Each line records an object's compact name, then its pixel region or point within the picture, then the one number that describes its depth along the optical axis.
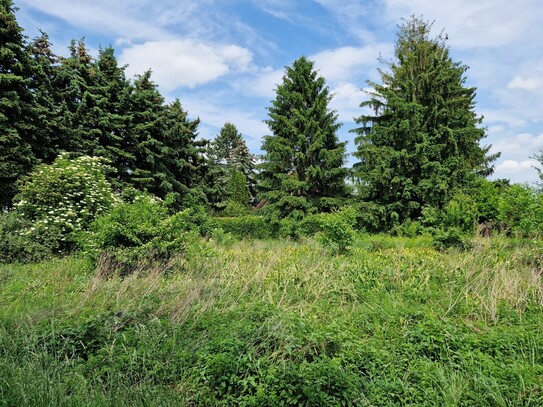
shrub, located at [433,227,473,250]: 8.82
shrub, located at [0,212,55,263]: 8.23
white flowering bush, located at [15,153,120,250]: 8.98
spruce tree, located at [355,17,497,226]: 15.44
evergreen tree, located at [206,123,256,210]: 24.27
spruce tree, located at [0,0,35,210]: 12.02
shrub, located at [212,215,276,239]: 16.70
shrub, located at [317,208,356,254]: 8.56
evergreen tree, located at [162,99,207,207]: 19.94
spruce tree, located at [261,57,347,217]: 17.69
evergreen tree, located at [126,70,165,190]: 18.56
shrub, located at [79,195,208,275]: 6.43
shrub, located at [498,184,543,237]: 9.22
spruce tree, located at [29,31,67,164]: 13.43
